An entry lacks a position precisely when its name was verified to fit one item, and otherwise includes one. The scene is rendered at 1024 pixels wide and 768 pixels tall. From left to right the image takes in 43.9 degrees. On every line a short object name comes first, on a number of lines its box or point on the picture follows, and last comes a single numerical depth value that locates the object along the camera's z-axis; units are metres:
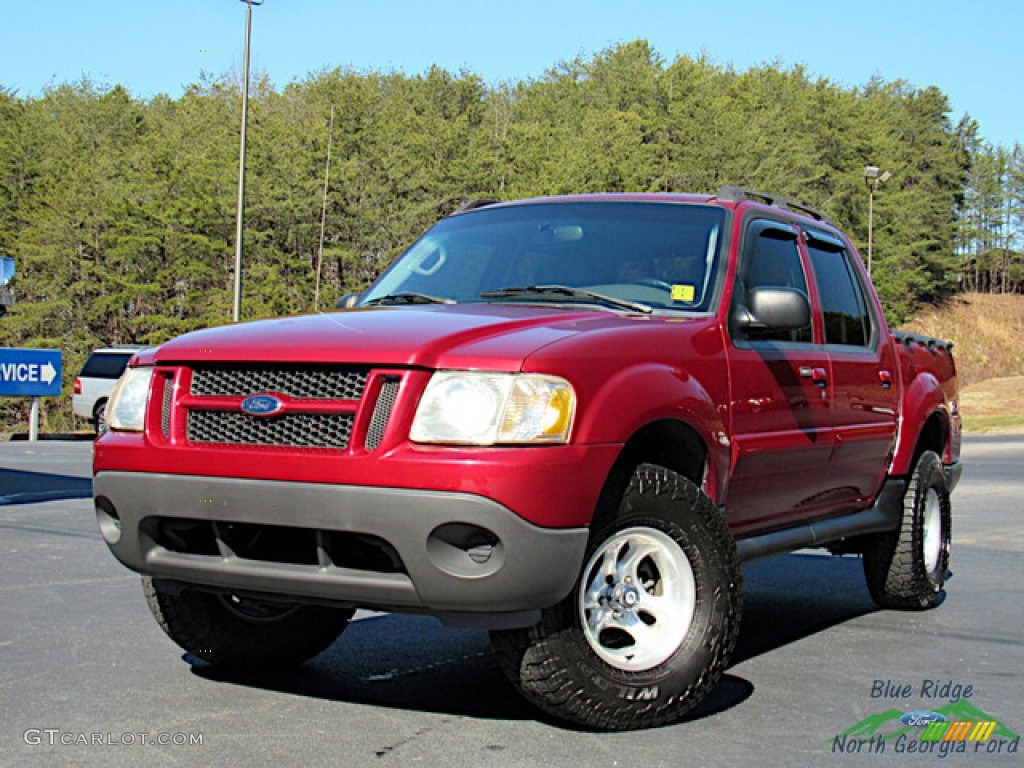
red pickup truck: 3.84
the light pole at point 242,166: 37.09
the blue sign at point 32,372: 24.33
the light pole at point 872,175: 41.81
